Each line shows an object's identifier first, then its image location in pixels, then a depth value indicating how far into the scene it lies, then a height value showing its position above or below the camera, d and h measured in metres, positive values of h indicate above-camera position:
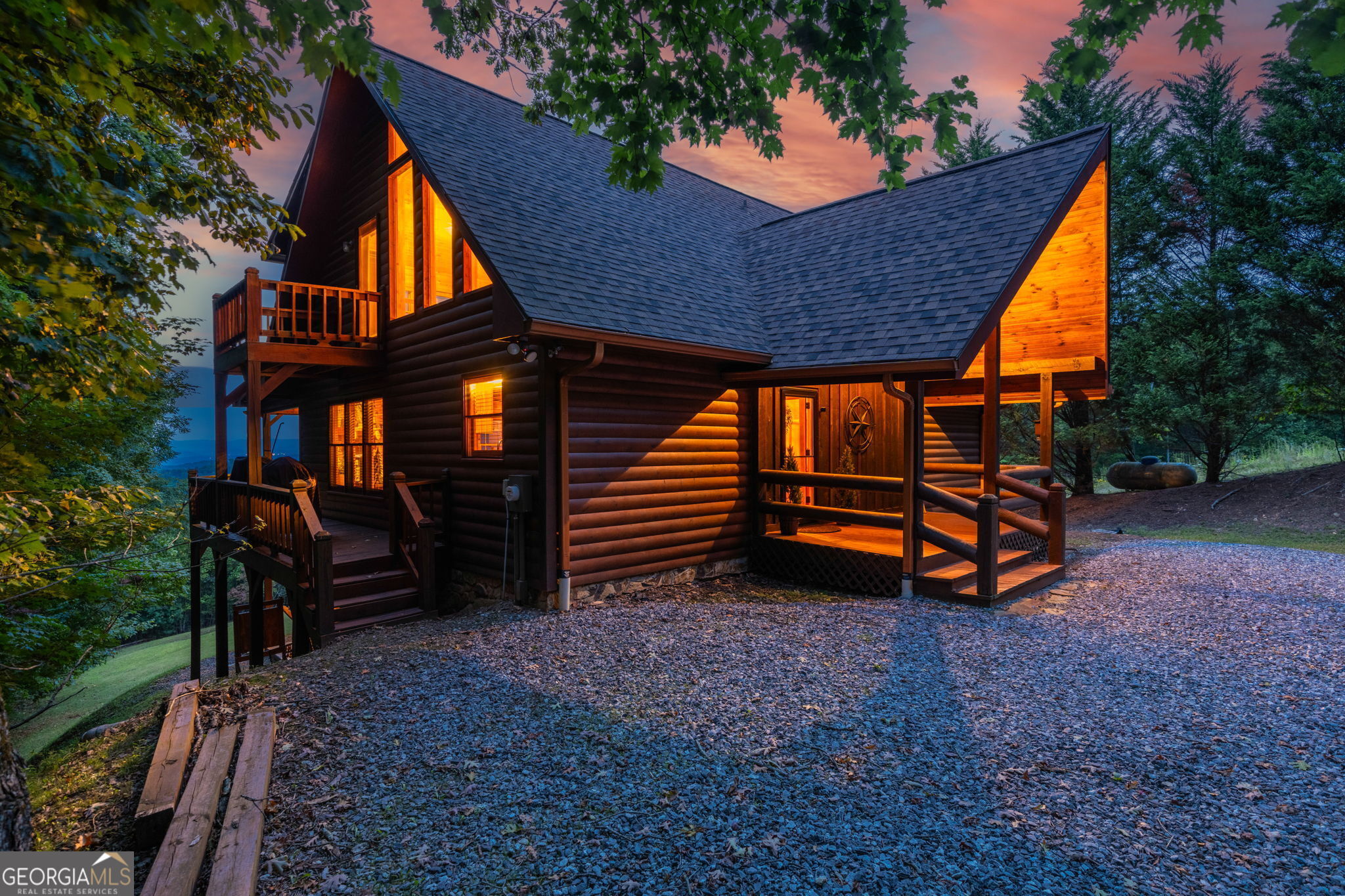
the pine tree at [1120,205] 17.27 +6.83
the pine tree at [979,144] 22.81 +11.09
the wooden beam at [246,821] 2.54 -1.80
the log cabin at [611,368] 7.30 +1.03
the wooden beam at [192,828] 2.52 -1.79
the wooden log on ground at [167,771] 2.99 -1.82
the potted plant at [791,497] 9.14 -0.89
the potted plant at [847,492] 10.88 -0.90
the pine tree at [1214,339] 15.50 +2.62
